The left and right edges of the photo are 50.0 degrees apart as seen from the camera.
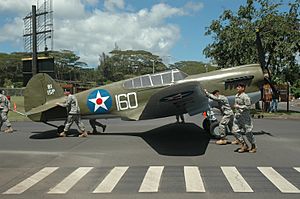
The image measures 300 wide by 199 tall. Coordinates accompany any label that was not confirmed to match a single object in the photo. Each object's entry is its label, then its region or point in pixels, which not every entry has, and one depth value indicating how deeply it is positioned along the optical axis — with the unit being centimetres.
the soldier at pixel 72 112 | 1191
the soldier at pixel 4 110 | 1383
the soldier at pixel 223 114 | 1009
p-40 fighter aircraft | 1140
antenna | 3225
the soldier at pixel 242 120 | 882
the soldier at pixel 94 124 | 1293
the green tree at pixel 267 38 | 2159
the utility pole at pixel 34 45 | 2315
